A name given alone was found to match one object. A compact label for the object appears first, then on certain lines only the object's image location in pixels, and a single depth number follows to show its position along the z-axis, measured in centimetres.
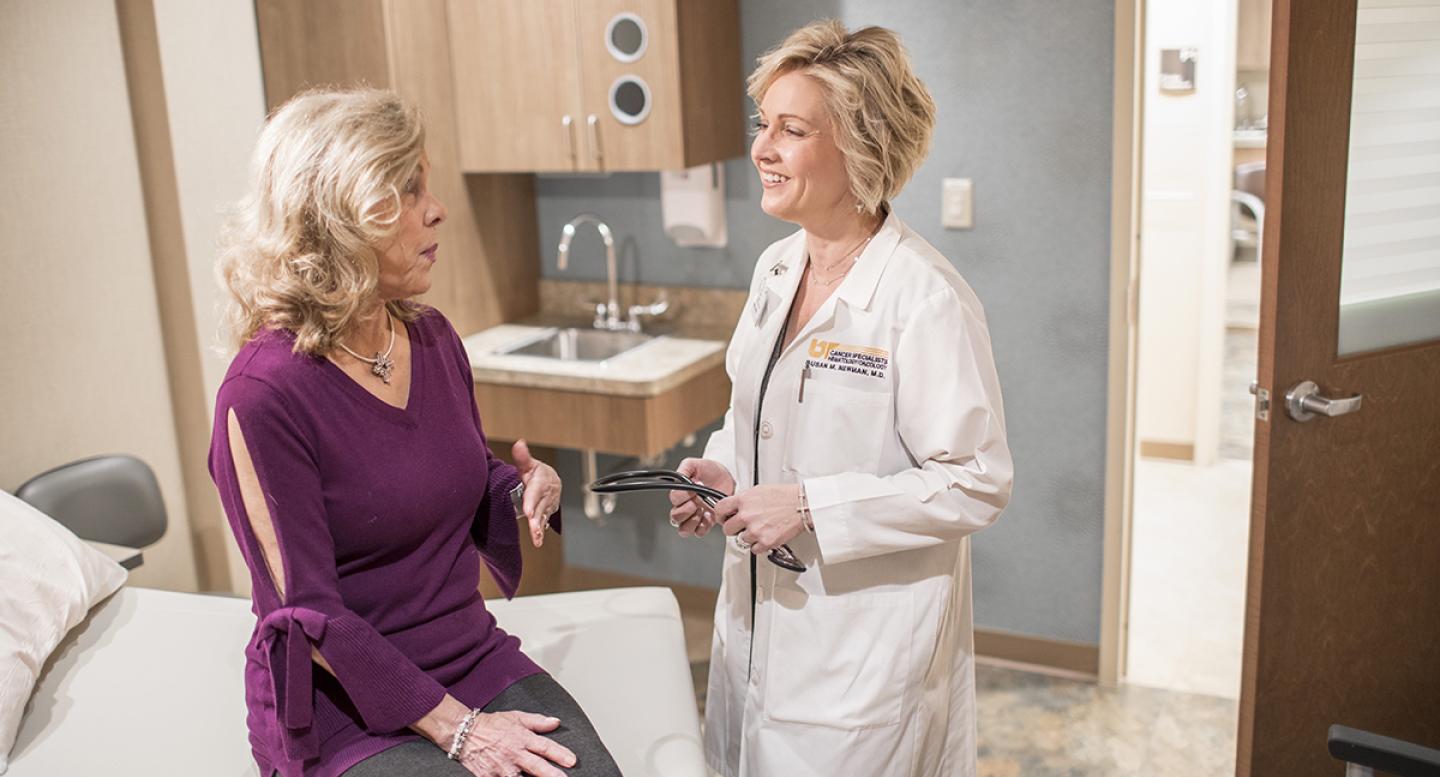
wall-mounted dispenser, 330
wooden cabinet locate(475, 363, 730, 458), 305
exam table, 177
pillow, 183
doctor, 171
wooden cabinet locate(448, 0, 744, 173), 305
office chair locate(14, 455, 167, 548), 246
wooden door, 208
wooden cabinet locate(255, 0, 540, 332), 309
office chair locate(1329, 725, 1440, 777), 154
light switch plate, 309
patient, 145
